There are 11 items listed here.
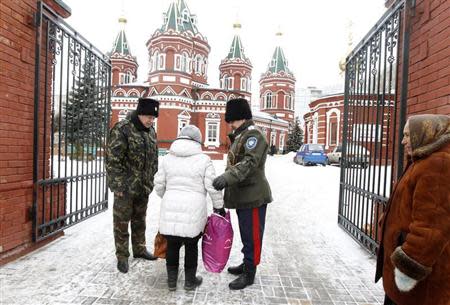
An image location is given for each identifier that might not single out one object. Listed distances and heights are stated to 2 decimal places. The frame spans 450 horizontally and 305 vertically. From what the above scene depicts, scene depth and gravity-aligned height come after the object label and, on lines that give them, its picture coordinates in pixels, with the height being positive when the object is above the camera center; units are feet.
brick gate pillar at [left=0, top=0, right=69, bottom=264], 12.92 +0.66
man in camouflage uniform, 12.73 -0.92
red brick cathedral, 108.06 +19.02
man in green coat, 11.43 -1.45
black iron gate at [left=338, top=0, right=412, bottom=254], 13.67 +2.04
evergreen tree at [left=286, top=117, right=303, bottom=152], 183.32 +5.50
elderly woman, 6.18 -1.32
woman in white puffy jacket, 10.66 -1.50
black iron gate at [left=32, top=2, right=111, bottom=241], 14.88 +1.66
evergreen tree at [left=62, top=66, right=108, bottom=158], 18.43 +1.69
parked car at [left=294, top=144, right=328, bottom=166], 78.54 -1.43
